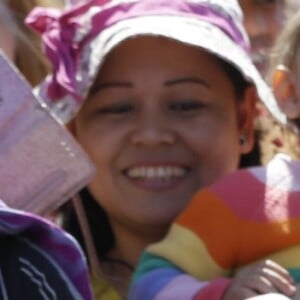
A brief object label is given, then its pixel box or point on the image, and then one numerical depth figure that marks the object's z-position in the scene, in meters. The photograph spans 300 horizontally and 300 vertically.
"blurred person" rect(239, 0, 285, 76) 2.23
